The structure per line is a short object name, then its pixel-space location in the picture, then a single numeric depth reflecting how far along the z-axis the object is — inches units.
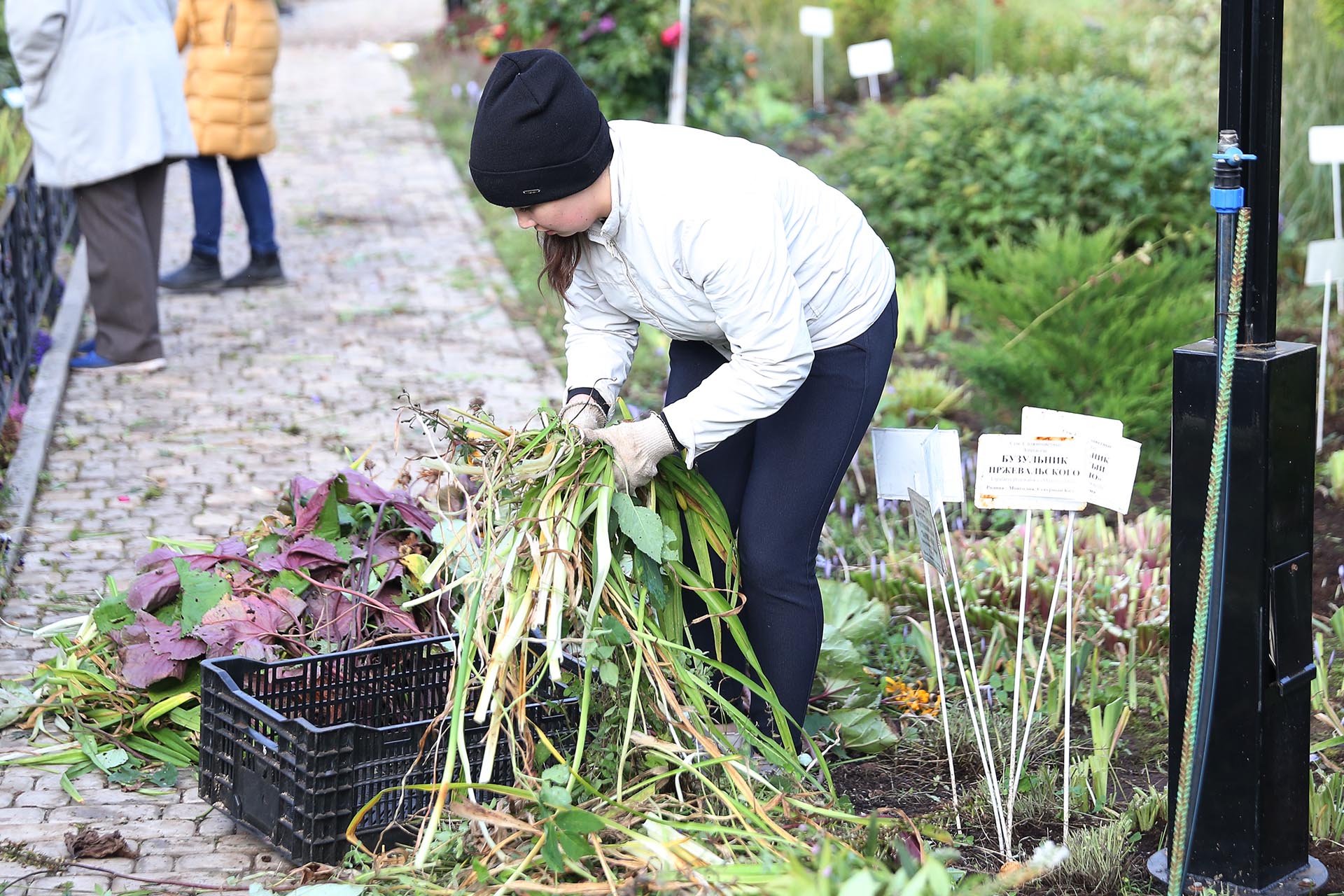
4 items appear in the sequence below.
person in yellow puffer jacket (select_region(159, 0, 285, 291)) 278.1
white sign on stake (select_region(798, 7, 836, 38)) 381.1
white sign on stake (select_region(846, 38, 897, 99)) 332.9
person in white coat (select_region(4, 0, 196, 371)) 230.8
